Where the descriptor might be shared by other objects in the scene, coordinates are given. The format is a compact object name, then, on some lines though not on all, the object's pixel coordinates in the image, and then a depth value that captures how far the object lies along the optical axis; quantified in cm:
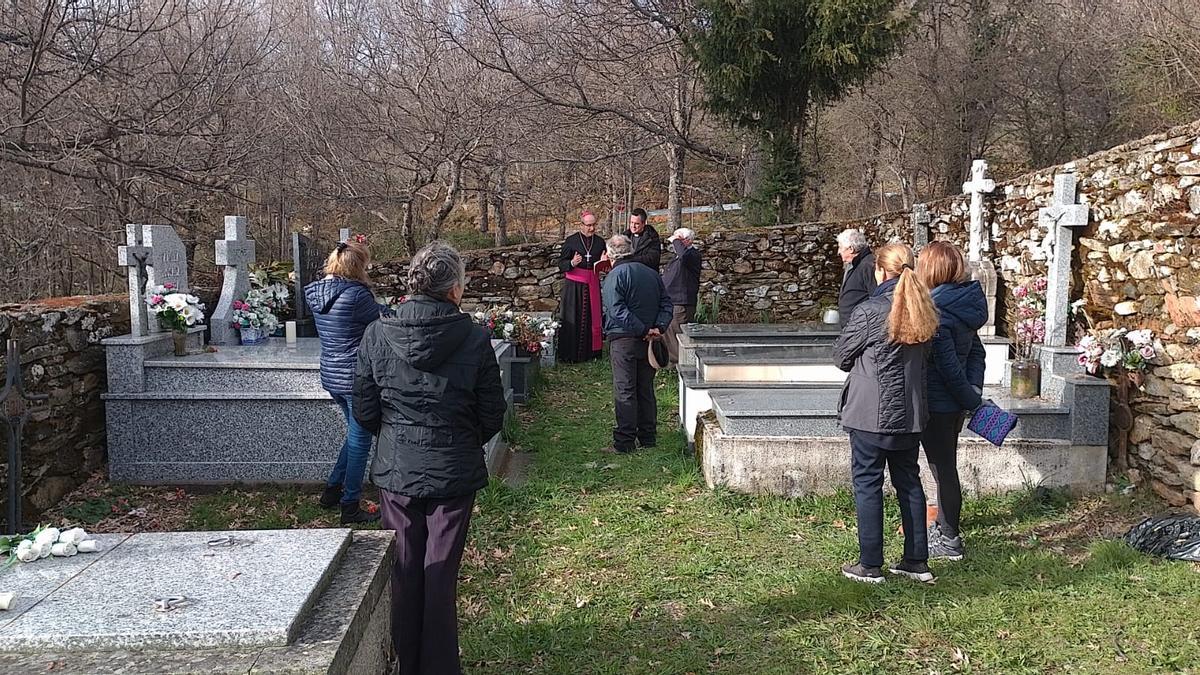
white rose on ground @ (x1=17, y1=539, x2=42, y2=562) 260
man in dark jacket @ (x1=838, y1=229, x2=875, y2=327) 632
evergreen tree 1323
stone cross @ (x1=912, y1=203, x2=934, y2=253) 979
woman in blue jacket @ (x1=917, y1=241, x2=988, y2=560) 428
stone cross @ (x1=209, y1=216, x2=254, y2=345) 716
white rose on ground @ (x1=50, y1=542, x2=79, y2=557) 263
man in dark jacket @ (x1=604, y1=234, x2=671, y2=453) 657
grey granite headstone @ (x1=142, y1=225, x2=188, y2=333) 624
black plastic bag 441
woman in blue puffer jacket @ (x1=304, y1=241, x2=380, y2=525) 510
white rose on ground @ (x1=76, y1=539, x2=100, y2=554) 268
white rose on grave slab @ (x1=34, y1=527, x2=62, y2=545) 265
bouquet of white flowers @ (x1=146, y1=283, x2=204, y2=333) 619
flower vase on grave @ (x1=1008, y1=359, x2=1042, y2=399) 596
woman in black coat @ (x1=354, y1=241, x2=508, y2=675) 316
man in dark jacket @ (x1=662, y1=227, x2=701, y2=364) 983
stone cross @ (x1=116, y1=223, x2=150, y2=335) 598
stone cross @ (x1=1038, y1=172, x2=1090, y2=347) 602
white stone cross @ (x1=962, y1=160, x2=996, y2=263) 780
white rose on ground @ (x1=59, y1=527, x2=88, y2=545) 266
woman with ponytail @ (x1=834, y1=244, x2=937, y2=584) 392
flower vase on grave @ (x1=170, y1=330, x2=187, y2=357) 624
